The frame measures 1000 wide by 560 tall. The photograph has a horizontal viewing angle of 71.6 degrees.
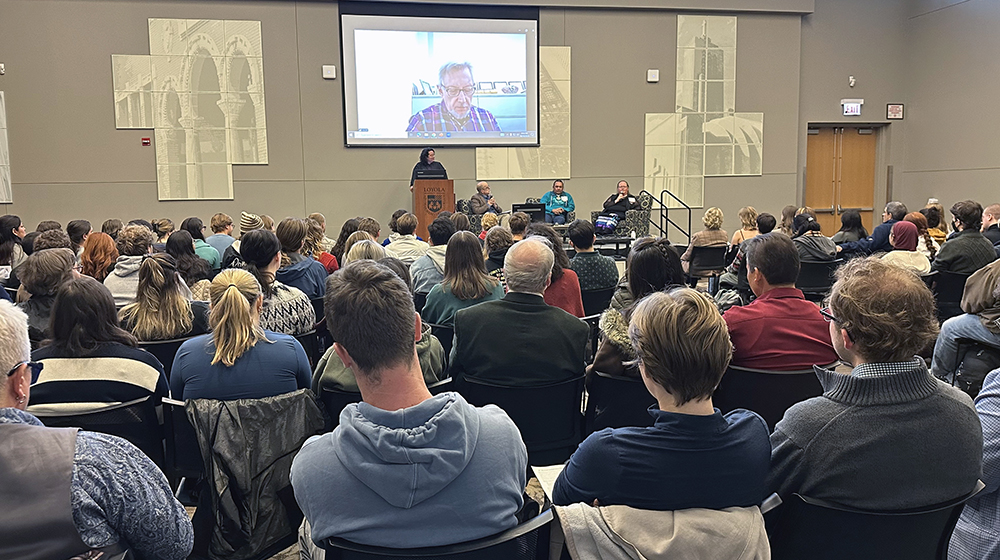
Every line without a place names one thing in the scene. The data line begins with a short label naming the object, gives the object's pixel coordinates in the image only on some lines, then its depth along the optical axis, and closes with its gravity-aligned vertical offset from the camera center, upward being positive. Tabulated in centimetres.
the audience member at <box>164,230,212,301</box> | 419 -40
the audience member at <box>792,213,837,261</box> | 593 -48
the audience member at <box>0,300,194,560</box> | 112 -50
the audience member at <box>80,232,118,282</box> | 436 -39
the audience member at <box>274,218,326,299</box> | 414 -43
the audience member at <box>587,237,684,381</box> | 306 -34
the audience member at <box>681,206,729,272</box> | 666 -42
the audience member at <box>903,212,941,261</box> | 605 -35
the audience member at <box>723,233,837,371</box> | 262 -53
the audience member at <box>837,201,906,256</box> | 641 -46
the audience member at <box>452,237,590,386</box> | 255 -55
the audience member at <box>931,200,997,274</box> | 487 -41
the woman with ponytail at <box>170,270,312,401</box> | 232 -57
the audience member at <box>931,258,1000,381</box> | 257 -50
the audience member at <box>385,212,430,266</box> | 557 -41
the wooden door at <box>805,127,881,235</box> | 1306 +35
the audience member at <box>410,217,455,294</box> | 445 -50
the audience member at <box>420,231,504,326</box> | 342 -44
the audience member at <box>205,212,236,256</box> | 616 -36
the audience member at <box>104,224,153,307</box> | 405 -49
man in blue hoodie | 127 -51
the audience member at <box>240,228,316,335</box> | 331 -48
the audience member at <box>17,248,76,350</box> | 318 -39
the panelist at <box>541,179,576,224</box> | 1072 -15
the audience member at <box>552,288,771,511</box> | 135 -50
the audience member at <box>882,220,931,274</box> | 533 -45
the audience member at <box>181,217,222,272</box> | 542 -41
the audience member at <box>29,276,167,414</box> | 229 -55
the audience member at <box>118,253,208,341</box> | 300 -49
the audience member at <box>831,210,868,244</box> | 710 -37
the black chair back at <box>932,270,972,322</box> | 477 -70
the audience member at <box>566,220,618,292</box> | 448 -46
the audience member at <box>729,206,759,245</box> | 722 -36
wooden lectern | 1003 -9
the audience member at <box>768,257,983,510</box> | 143 -49
